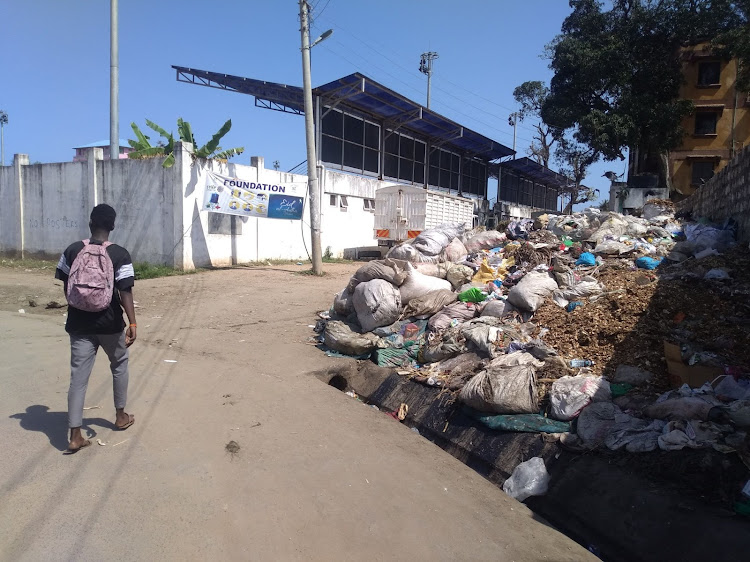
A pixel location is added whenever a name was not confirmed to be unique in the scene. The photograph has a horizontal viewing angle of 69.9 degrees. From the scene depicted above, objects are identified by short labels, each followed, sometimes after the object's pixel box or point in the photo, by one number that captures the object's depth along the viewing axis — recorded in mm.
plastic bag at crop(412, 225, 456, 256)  8398
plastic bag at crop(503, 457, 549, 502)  3508
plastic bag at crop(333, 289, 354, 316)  7191
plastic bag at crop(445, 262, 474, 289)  7230
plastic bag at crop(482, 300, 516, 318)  5930
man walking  3320
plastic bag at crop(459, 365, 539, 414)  4141
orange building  28188
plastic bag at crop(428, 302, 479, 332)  6074
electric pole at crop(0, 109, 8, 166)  53959
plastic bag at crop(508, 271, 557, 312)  5750
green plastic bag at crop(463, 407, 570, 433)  3914
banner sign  13766
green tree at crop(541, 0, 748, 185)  24031
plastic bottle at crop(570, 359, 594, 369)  4617
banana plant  13867
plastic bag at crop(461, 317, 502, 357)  5172
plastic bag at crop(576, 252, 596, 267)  6844
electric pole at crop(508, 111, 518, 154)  44750
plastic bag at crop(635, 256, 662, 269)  6562
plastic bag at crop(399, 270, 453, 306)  6785
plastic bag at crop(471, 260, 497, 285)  7141
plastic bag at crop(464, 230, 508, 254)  8625
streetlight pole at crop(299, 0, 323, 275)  13305
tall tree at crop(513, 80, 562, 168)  35938
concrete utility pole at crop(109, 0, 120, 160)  13539
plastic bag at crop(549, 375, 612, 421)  3975
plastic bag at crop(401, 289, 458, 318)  6492
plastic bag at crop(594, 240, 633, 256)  7105
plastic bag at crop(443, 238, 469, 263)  8227
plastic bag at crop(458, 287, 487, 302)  6486
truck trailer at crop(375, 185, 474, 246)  16953
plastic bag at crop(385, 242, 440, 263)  7930
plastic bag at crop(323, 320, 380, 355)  6242
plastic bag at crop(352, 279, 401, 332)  6531
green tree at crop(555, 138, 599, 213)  30466
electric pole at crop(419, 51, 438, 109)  36469
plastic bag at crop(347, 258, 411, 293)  6871
